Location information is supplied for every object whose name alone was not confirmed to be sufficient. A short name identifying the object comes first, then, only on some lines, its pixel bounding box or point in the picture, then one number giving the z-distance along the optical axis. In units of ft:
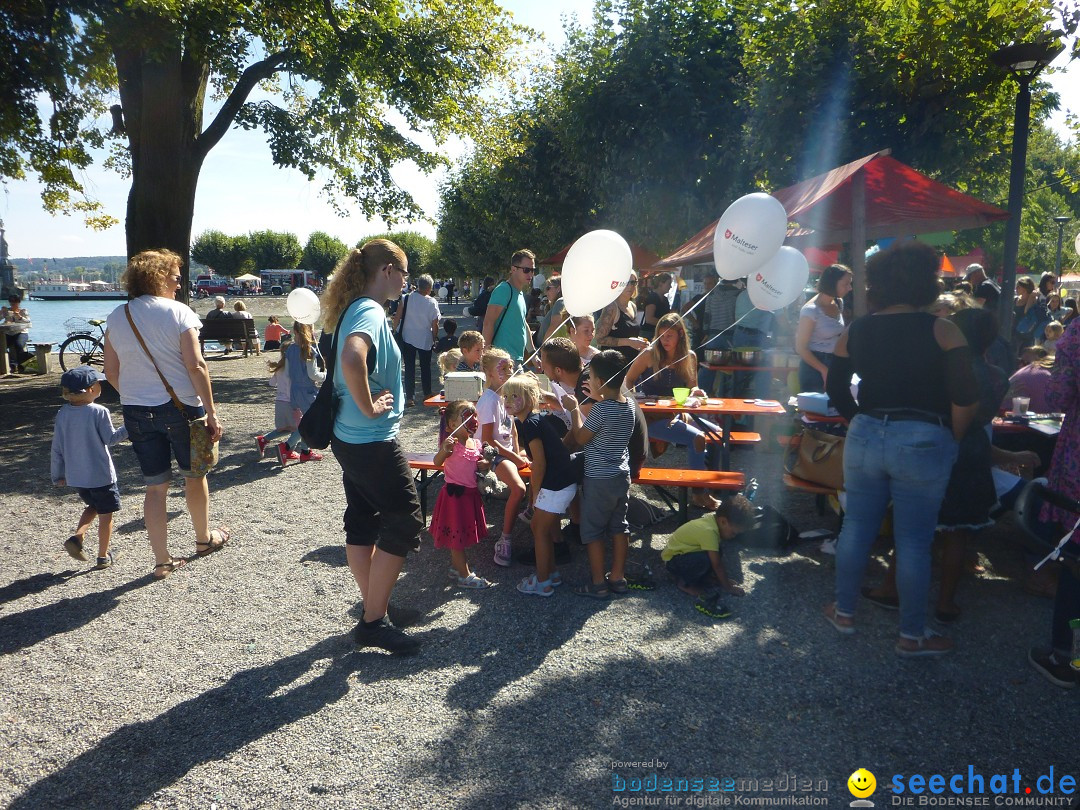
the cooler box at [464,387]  15.70
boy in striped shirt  12.55
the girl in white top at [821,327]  18.51
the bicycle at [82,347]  45.48
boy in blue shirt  13.74
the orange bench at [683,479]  15.11
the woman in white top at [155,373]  12.77
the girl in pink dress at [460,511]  13.44
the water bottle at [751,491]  16.29
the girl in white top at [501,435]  14.55
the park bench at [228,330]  53.06
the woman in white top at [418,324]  29.81
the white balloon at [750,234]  16.33
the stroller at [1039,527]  9.09
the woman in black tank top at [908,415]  9.82
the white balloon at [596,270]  16.79
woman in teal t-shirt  9.57
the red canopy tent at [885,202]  21.48
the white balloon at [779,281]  19.69
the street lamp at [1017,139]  23.36
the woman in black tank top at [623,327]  22.24
